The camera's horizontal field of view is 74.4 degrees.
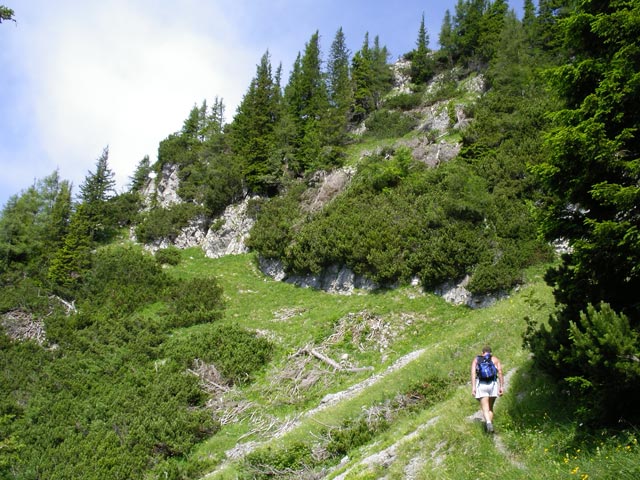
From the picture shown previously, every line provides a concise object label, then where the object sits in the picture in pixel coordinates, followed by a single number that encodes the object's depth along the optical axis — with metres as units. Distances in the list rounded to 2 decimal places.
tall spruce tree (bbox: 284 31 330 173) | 41.59
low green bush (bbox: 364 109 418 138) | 46.72
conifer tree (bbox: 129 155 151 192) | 56.85
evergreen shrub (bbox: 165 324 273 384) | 19.50
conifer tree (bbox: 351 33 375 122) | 56.16
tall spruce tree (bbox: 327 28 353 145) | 42.66
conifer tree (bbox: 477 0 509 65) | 50.72
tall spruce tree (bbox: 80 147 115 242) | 45.29
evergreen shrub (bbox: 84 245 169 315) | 29.00
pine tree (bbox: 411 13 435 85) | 60.44
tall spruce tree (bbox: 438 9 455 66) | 60.04
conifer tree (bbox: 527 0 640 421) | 5.89
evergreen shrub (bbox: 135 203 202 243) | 41.22
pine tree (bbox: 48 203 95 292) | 32.88
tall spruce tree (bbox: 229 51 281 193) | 40.84
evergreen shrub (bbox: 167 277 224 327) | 25.64
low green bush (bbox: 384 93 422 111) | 52.38
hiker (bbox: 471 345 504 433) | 8.06
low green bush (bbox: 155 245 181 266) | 36.56
